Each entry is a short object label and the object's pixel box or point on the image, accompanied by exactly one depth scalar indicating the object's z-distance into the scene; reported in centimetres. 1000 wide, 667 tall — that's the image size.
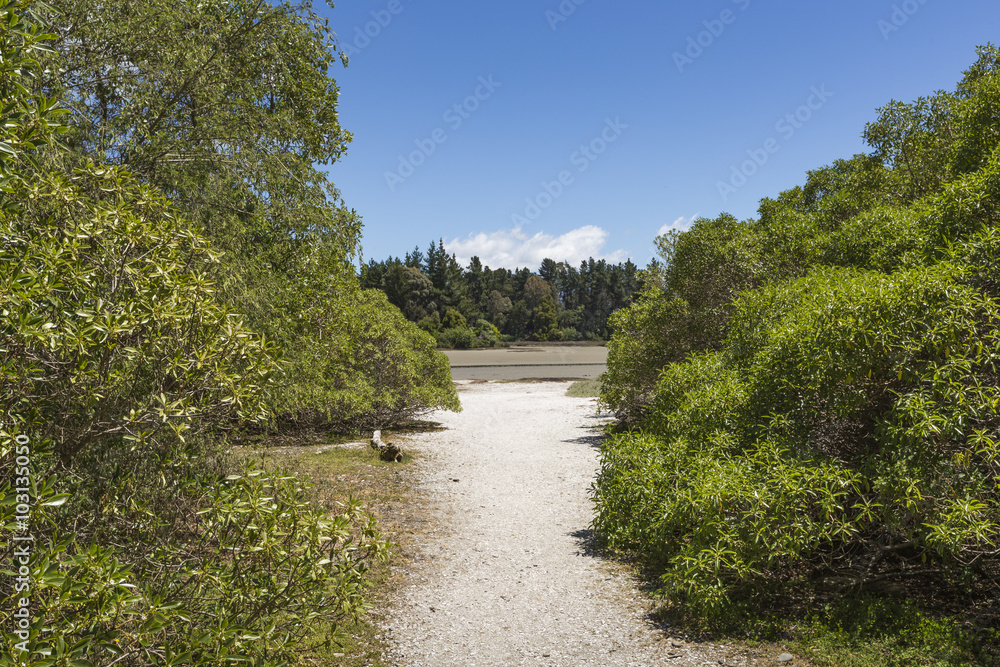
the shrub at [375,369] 1191
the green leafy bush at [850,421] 381
